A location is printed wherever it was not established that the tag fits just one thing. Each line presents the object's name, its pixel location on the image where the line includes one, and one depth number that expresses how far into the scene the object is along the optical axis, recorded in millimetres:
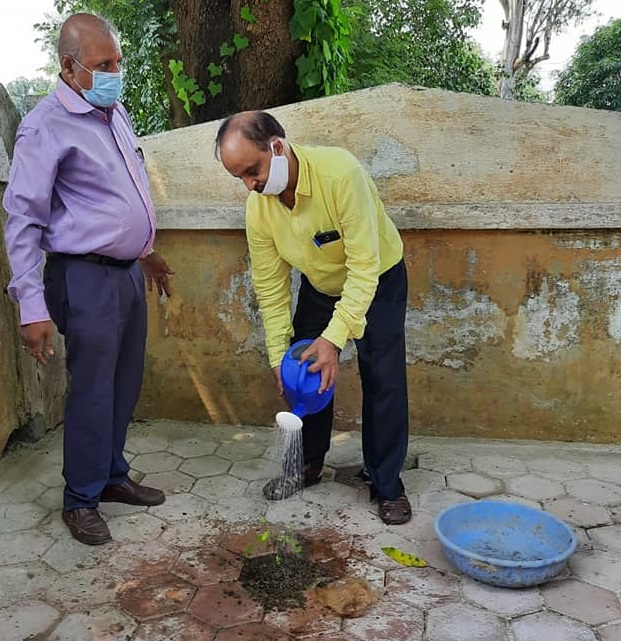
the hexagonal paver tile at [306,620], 2252
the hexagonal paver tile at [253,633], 2217
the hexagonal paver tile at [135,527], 2859
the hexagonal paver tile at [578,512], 2936
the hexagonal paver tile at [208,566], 2562
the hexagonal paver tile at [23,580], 2447
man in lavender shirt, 2531
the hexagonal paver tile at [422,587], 2402
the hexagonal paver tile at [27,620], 2236
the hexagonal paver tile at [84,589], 2410
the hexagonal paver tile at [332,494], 3137
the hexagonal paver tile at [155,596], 2363
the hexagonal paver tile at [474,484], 3240
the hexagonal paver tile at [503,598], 2336
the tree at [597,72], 14398
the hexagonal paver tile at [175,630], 2225
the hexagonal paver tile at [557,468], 3371
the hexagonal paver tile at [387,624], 2227
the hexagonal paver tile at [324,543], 2713
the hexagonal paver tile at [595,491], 3129
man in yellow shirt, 2488
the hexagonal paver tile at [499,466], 3410
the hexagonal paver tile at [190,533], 2822
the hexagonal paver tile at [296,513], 2971
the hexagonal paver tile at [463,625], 2211
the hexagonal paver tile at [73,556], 2639
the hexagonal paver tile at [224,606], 2312
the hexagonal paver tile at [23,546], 2688
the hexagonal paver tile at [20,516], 2934
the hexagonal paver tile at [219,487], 3248
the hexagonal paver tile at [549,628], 2199
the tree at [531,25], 19109
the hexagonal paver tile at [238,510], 3021
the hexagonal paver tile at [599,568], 2492
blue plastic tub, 2377
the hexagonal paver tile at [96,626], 2225
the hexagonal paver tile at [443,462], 3473
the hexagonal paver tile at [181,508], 3039
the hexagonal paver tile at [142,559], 2607
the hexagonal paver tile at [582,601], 2303
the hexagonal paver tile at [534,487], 3195
